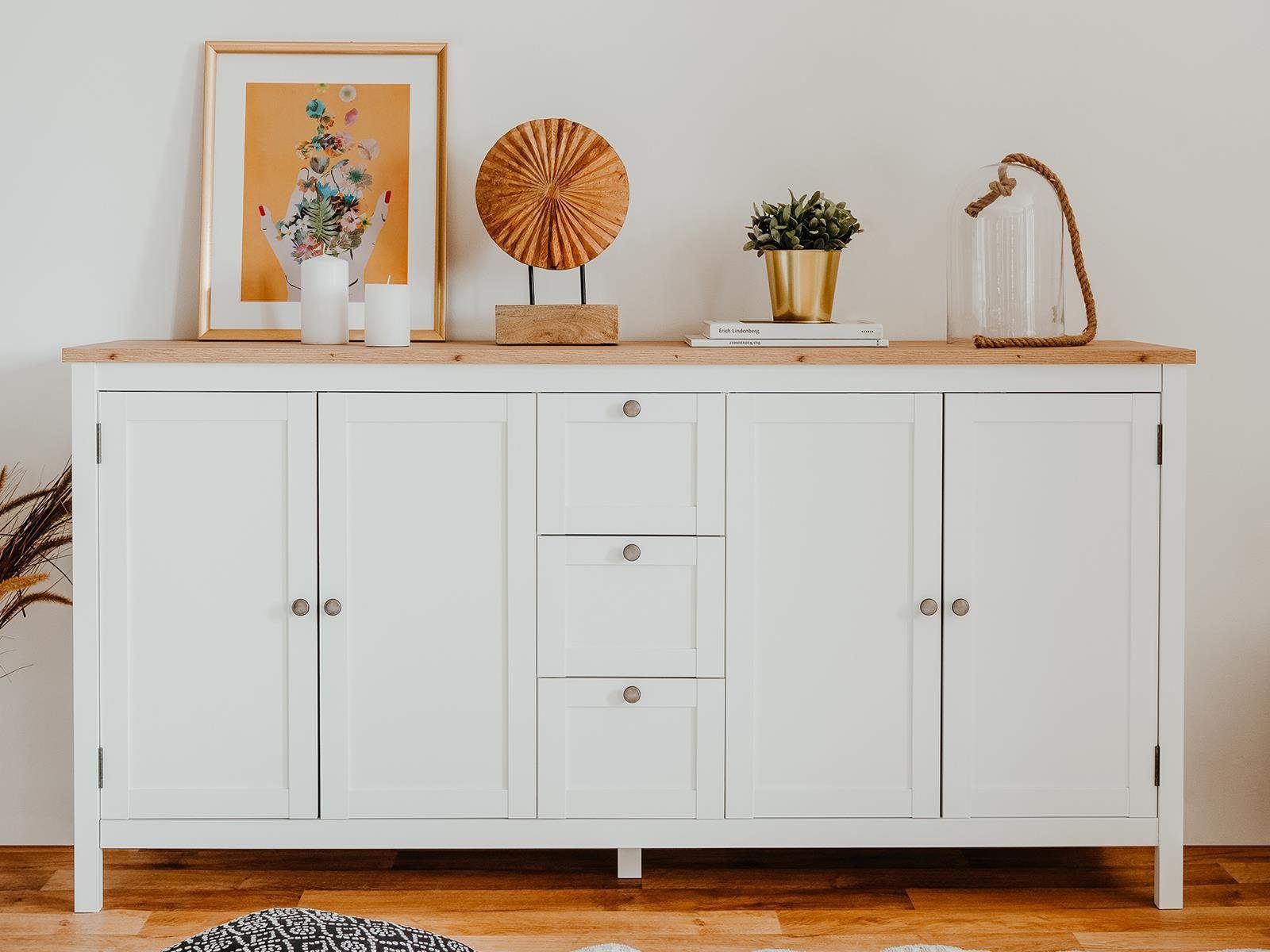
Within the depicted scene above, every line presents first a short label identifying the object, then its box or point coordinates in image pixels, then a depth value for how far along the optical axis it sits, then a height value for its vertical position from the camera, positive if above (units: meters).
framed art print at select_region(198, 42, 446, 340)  2.25 +0.54
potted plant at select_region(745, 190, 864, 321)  2.10 +0.39
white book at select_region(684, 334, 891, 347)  1.97 +0.21
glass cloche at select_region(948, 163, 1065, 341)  2.18 +0.40
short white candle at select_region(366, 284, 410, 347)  2.01 +0.26
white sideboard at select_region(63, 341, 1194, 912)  1.94 -0.23
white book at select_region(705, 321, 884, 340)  1.97 +0.23
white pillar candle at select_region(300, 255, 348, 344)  2.04 +0.28
